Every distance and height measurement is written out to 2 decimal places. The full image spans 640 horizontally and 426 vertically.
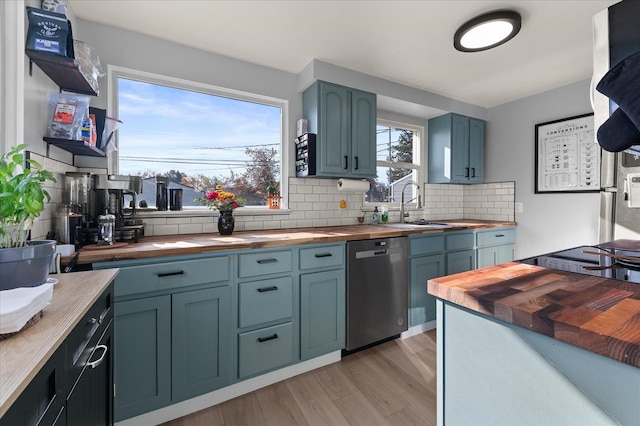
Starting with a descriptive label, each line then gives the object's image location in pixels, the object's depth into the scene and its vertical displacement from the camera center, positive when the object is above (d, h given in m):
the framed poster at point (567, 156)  2.78 +0.60
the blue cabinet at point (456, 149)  3.35 +0.80
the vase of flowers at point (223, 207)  2.04 +0.04
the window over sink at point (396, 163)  3.28 +0.61
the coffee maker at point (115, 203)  1.63 +0.05
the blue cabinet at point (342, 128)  2.46 +0.79
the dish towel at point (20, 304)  0.61 -0.22
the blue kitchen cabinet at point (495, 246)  3.00 -0.37
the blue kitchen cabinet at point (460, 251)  2.73 -0.38
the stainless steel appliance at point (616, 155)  0.71 +0.36
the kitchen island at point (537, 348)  0.56 -0.33
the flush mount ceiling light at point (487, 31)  1.83 +1.28
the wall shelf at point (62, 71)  1.29 +0.73
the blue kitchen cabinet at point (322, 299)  1.97 -0.63
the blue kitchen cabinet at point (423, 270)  2.50 -0.53
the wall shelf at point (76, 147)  1.44 +0.36
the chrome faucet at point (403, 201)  3.19 +0.14
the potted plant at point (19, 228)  0.79 -0.05
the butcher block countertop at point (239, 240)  1.42 -0.18
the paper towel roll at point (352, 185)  2.69 +0.28
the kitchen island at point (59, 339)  0.50 -0.29
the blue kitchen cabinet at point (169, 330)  1.43 -0.65
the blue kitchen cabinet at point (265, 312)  1.74 -0.65
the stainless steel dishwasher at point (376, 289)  2.16 -0.63
